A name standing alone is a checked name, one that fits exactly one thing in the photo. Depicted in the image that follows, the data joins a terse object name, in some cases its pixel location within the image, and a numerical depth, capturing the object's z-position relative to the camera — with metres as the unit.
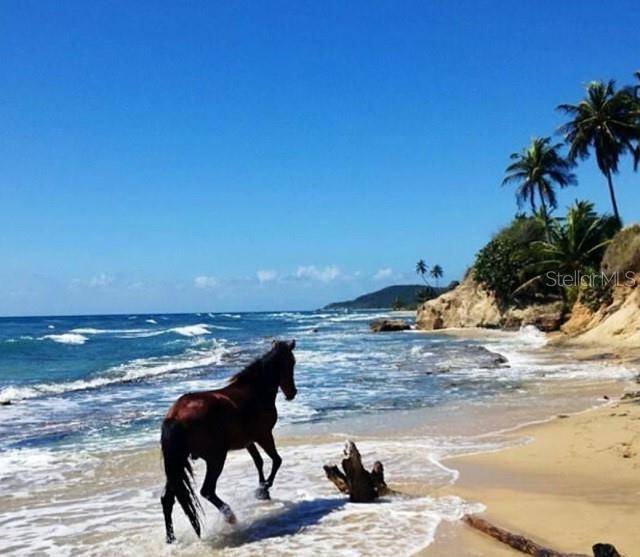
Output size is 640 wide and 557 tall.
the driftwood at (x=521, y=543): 4.33
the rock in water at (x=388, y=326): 58.41
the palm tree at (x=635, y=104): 41.58
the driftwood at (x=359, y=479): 6.82
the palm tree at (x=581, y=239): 40.72
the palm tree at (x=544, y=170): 53.56
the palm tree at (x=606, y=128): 42.72
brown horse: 5.79
